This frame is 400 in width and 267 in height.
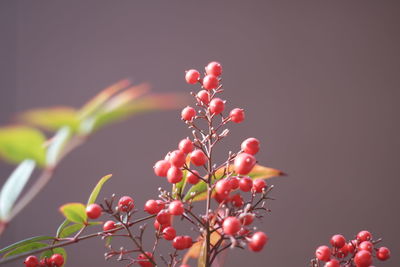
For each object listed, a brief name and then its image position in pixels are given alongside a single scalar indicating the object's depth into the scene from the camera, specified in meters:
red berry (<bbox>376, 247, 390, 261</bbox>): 0.67
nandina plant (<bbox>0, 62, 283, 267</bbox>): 0.61
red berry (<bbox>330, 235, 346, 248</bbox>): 0.67
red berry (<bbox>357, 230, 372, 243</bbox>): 0.67
